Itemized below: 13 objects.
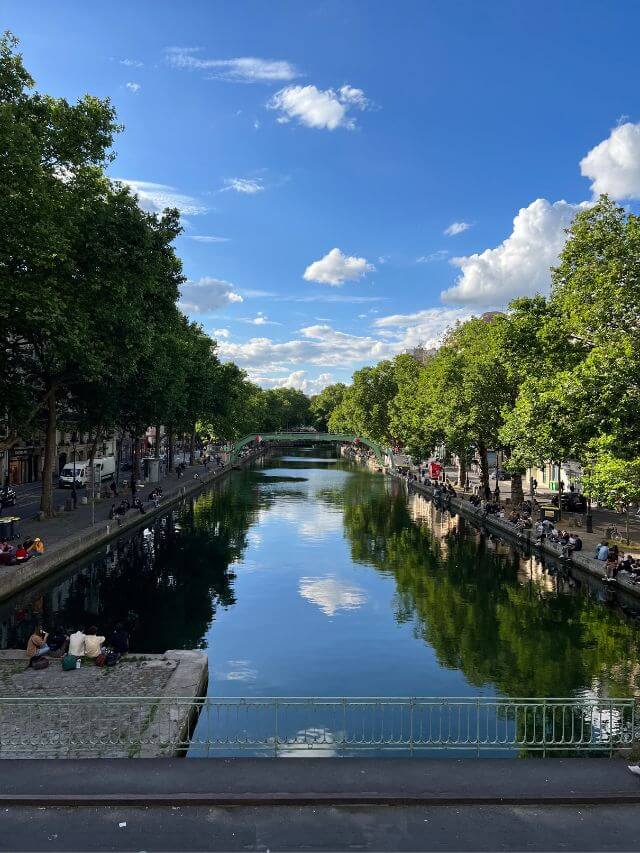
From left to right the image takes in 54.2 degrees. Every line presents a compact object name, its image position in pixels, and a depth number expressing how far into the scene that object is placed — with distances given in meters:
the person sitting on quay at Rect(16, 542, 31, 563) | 29.64
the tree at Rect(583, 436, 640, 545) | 22.84
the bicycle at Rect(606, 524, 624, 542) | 38.34
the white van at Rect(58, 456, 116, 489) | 61.39
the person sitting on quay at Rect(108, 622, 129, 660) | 19.62
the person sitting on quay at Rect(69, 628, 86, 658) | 18.97
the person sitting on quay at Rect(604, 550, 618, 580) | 30.53
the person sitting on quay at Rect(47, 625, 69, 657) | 19.67
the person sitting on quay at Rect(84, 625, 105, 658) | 19.30
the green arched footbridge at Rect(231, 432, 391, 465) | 127.94
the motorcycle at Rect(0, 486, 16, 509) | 46.66
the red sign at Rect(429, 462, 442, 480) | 84.44
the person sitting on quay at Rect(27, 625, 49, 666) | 19.07
